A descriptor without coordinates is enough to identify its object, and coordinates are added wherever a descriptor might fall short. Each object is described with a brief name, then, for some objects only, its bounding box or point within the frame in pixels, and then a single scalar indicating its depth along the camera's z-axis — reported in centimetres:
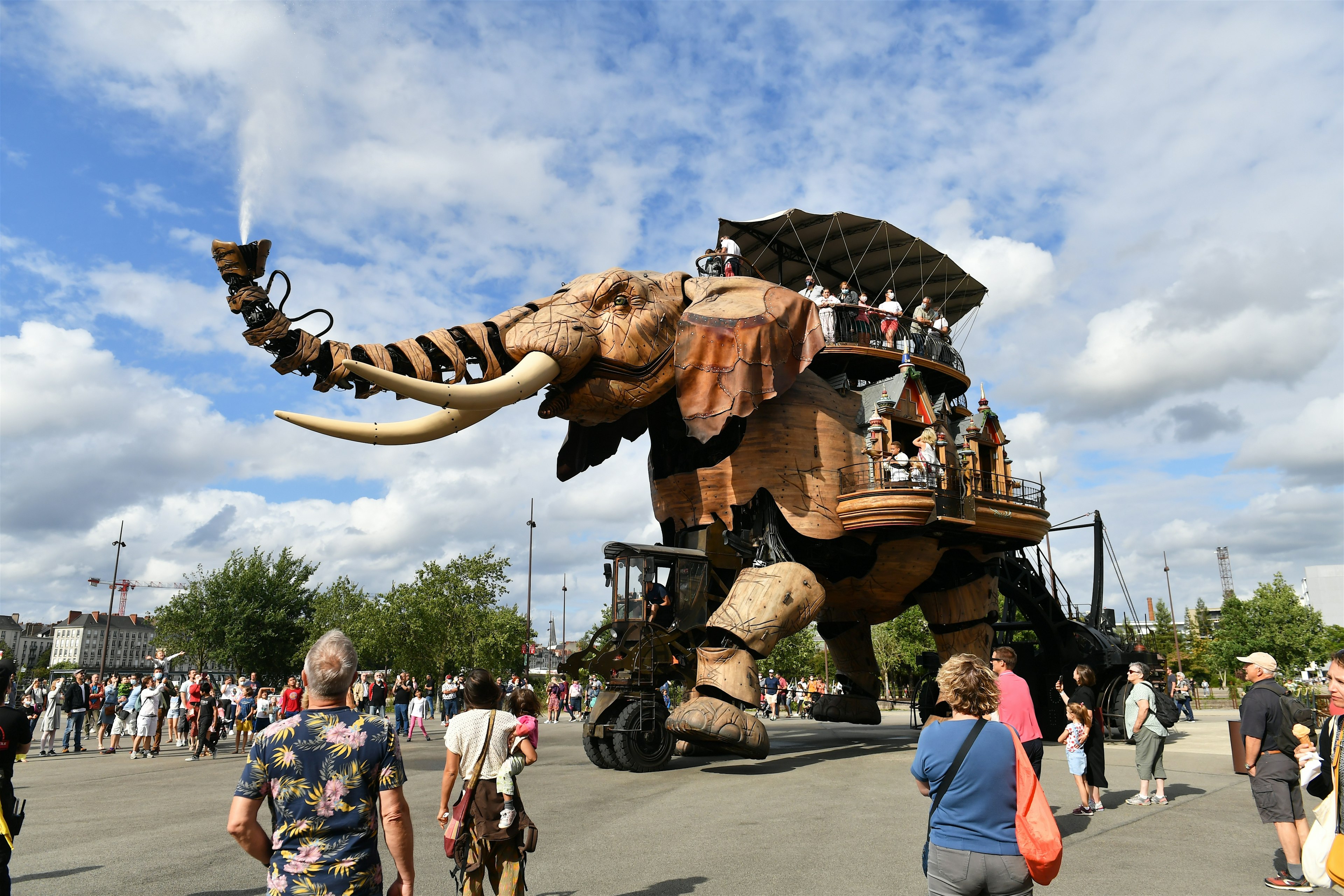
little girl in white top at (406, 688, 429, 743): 1836
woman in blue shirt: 321
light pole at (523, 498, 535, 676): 3518
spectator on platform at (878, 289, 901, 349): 1519
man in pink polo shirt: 635
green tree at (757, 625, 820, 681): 3666
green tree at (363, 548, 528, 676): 3409
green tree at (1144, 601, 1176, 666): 5153
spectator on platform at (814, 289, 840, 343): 1480
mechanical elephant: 984
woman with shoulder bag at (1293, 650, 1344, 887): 376
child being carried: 444
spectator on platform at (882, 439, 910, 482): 1263
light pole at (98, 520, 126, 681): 3544
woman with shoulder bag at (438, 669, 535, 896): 440
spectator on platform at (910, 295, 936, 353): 1580
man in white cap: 548
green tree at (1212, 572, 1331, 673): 3512
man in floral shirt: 286
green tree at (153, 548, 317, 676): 4394
